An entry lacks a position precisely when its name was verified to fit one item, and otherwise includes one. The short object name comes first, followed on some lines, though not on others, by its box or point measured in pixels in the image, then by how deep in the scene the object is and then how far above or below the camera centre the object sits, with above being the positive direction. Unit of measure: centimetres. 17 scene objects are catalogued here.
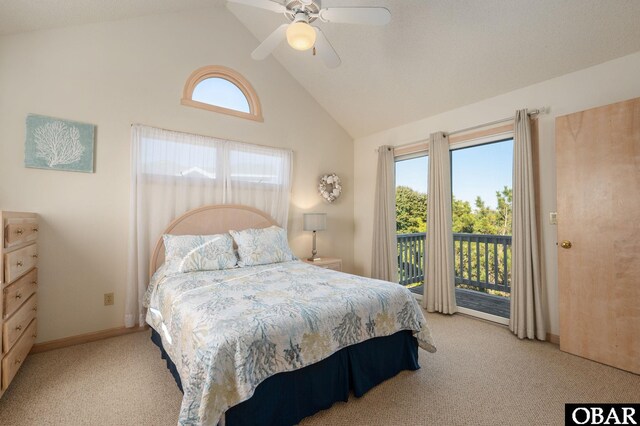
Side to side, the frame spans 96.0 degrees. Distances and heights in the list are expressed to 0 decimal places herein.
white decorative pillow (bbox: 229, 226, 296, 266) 298 -31
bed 135 -69
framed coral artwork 249 +68
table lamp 391 -6
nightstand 381 -61
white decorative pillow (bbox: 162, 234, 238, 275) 263 -33
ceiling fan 187 +142
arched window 331 +154
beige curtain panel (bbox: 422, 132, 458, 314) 345 -22
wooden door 221 -14
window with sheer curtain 291 +42
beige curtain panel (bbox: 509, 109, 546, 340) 276 -32
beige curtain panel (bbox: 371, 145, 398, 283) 413 -4
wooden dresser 172 -48
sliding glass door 363 -12
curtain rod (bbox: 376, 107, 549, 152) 282 +103
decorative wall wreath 436 +47
